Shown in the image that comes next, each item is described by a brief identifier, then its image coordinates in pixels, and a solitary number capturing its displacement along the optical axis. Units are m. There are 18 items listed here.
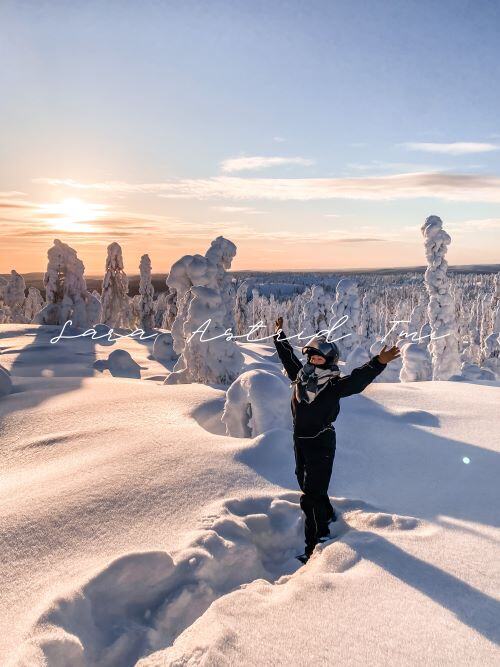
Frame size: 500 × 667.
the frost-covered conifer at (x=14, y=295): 48.88
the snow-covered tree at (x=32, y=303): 65.78
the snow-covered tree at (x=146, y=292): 46.16
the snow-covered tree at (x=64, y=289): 35.06
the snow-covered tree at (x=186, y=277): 19.27
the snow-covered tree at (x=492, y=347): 44.19
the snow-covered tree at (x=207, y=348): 16.20
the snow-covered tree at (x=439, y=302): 24.56
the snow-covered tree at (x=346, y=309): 30.56
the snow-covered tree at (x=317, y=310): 38.09
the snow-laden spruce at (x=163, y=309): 46.29
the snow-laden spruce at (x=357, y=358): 22.89
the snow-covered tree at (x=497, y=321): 45.32
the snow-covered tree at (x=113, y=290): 41.16
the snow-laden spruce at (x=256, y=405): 6.41
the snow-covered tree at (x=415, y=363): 21.86
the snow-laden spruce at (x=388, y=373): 33.96
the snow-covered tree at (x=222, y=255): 25.44
